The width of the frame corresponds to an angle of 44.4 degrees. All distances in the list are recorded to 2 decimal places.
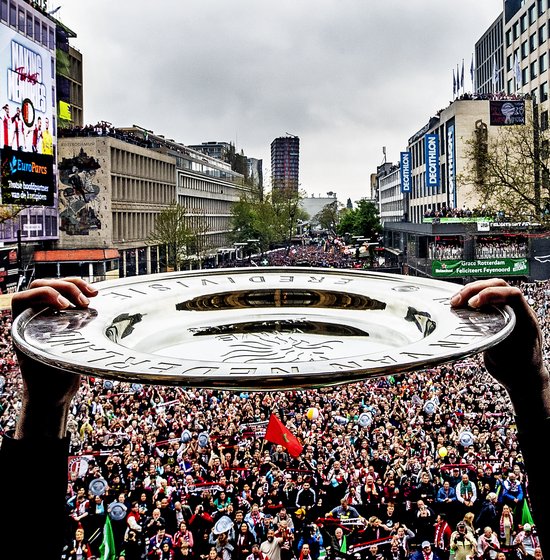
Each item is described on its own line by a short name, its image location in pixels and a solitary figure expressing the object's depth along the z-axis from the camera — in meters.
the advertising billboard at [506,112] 53.28
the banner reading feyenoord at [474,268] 39.75
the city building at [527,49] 55.56
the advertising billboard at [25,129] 43.66
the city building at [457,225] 41.75
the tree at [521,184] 32.12
